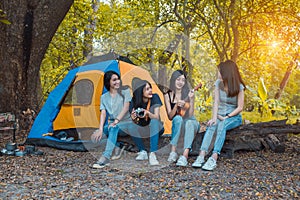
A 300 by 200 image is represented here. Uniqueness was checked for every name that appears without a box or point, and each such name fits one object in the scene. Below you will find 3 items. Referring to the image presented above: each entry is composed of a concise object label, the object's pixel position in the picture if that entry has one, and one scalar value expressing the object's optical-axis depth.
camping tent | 4.61
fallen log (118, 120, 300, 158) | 3.64
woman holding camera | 3.51
